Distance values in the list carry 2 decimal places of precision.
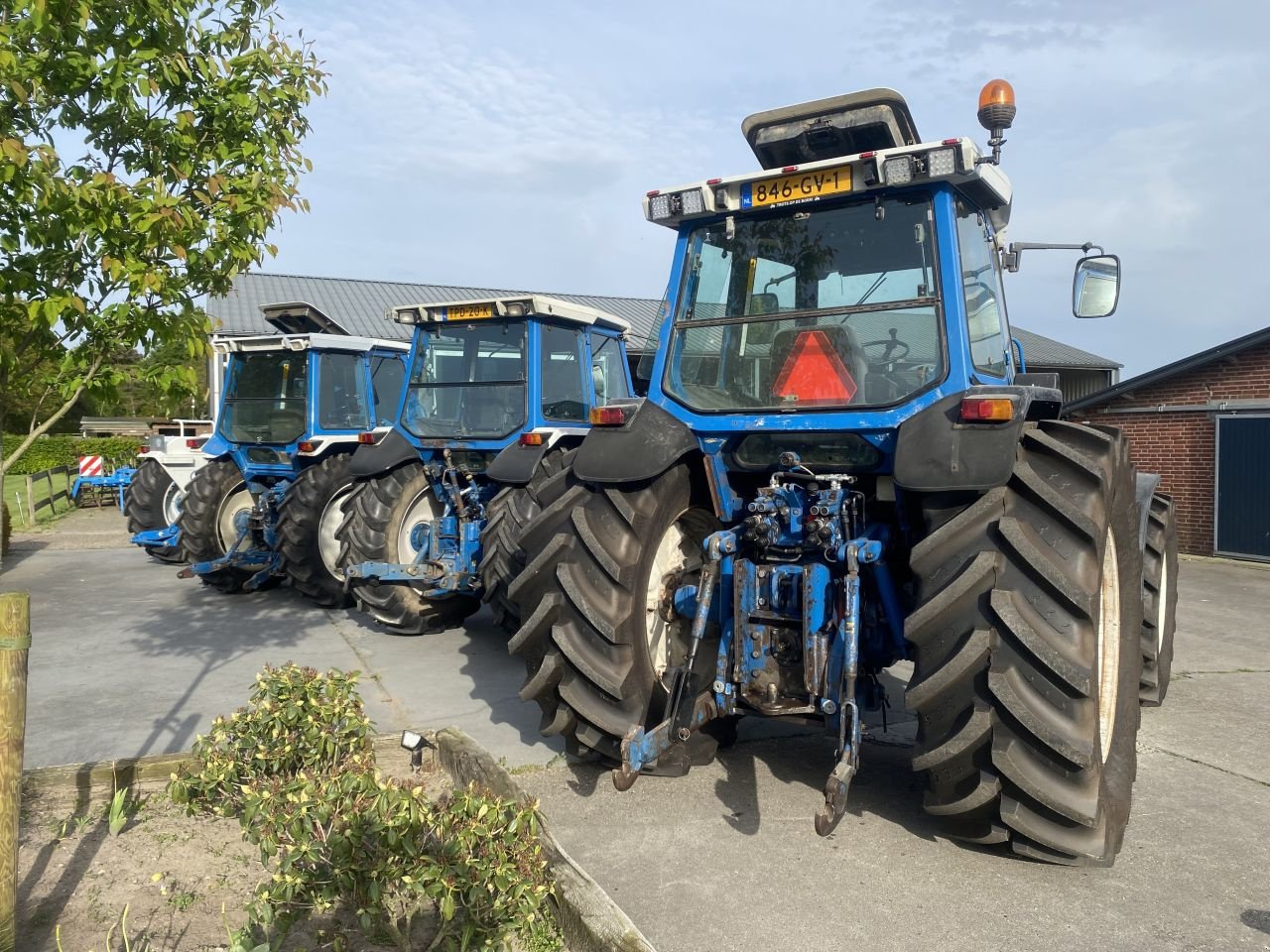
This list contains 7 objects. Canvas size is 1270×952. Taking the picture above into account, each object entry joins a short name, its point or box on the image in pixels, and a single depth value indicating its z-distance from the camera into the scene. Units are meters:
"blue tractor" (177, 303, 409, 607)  8.50
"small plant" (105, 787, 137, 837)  3.56
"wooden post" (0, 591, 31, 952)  2.58
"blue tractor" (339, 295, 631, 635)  6.97
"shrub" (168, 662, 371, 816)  3.77
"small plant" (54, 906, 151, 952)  2.68
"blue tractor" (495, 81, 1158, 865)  3.19
